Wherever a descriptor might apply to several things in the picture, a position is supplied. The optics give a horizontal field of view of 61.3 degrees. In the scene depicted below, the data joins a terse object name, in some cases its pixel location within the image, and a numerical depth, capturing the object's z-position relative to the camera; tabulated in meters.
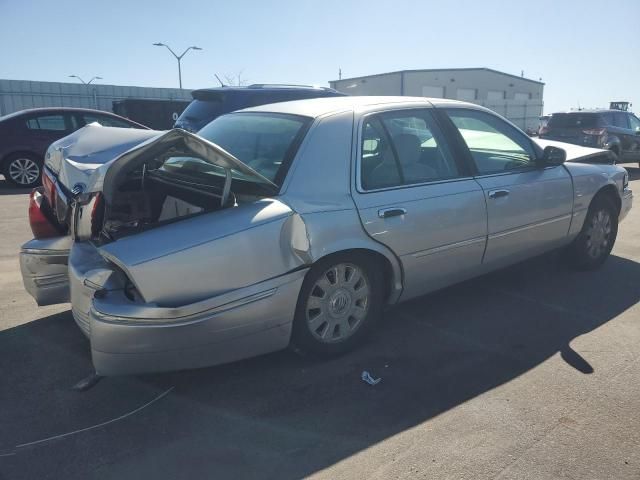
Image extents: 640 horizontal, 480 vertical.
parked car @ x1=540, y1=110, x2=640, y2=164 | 12.70
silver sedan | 2.71
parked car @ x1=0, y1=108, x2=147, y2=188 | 10.30
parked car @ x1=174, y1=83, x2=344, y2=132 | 7.89
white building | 45.53
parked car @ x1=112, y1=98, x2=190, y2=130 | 17.13
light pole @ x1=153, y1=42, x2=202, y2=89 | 33.33
